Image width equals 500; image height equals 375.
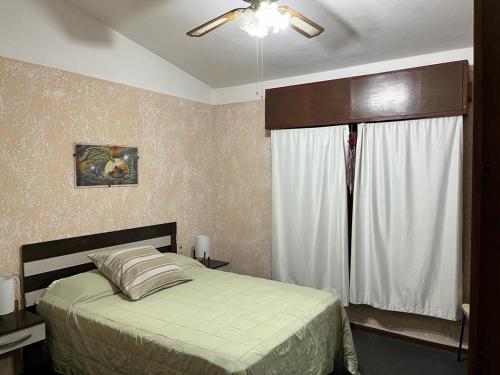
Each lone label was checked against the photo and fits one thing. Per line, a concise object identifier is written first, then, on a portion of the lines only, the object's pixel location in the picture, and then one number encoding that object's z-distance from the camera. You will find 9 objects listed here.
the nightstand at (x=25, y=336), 2.36
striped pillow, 2.83
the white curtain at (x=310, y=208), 3.63
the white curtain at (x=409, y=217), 3.08
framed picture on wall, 3.18
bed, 2.07
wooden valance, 3.02
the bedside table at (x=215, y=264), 4.07
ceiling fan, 2.03
